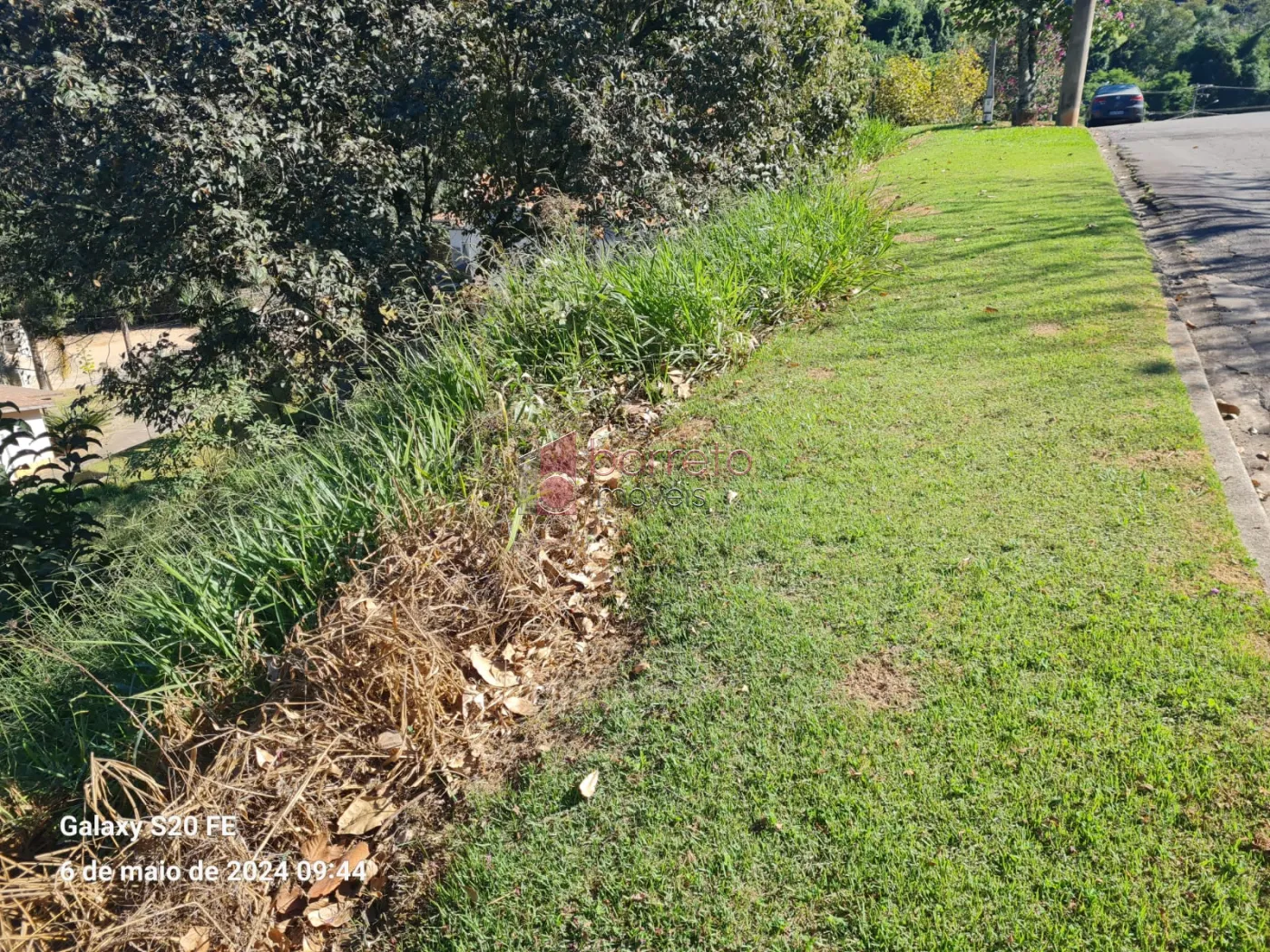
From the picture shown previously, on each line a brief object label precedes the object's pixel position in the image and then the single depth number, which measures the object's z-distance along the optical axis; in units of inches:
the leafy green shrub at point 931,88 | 893.2
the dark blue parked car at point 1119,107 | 932.6
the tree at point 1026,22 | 773.9
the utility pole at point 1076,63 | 653.9
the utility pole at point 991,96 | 894.2
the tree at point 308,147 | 252.8
